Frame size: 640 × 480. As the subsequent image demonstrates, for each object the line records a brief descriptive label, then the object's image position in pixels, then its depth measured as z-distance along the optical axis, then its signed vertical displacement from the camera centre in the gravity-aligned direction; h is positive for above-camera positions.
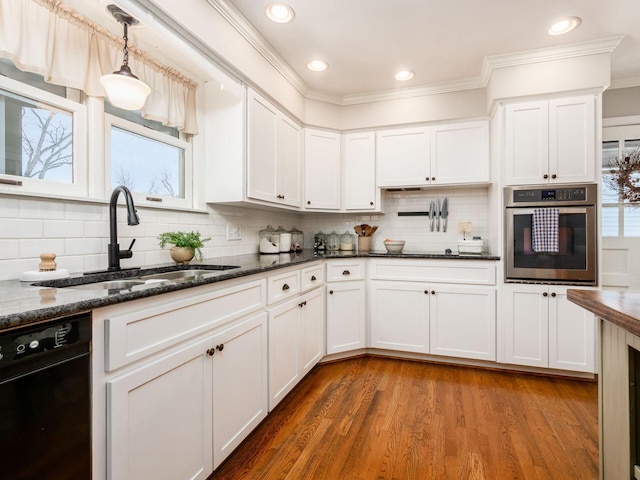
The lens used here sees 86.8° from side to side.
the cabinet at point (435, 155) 3.11 +0.80
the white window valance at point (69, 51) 1.38 +0.90
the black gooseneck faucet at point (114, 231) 1.62 +0.04
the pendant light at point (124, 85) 1.58 +0.73
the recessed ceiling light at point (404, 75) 2.94 +1.45
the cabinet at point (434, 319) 2.82 -0.69
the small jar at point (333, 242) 3.65 -0.03
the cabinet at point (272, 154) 2.44 +0.69
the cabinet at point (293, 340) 2.04 -0.70
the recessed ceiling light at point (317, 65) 2.77 +1.44
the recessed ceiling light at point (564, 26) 2.23 +1.44
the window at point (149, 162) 1.89 +0.48
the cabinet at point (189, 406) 1.06 -0.65
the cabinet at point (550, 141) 2.58 +0.77
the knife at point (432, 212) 3.47 +0.28
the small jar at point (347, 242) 3.54 -0.03
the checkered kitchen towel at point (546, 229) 2.61 +0.08
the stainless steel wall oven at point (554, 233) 2.57 +0.04
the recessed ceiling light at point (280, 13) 2.06 +1.42
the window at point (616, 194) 3.00 +0.40
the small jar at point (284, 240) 3.09 -0.01
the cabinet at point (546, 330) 2.58 -0.71
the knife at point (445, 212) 3.42 +0.27
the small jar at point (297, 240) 3.38 -0.01
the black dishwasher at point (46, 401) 0.75 -0.40
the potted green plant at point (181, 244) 2.00 -0.03
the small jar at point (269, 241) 2.97 -0.02
